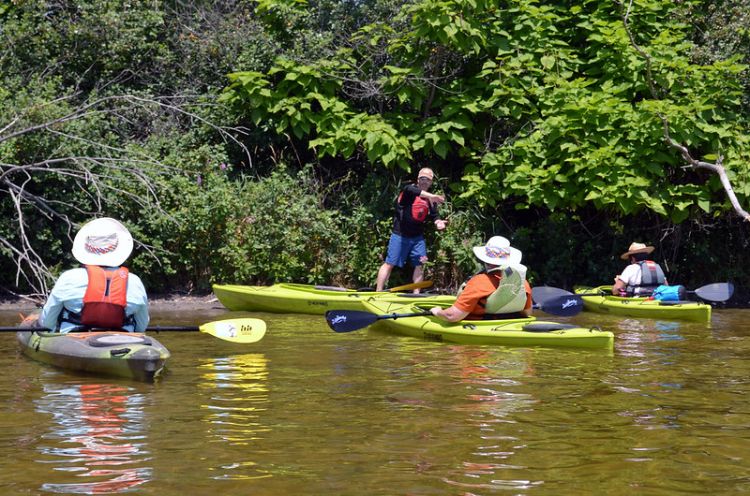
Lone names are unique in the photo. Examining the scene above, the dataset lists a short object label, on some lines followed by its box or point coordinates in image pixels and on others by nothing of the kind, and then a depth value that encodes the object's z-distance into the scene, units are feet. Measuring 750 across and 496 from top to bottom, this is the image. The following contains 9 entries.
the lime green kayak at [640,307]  41.04
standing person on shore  45.39
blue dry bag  43.27
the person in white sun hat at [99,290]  28.07
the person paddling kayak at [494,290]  32.96
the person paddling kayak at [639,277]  44.16
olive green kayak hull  26.53
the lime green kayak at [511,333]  32.22
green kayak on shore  41.22
